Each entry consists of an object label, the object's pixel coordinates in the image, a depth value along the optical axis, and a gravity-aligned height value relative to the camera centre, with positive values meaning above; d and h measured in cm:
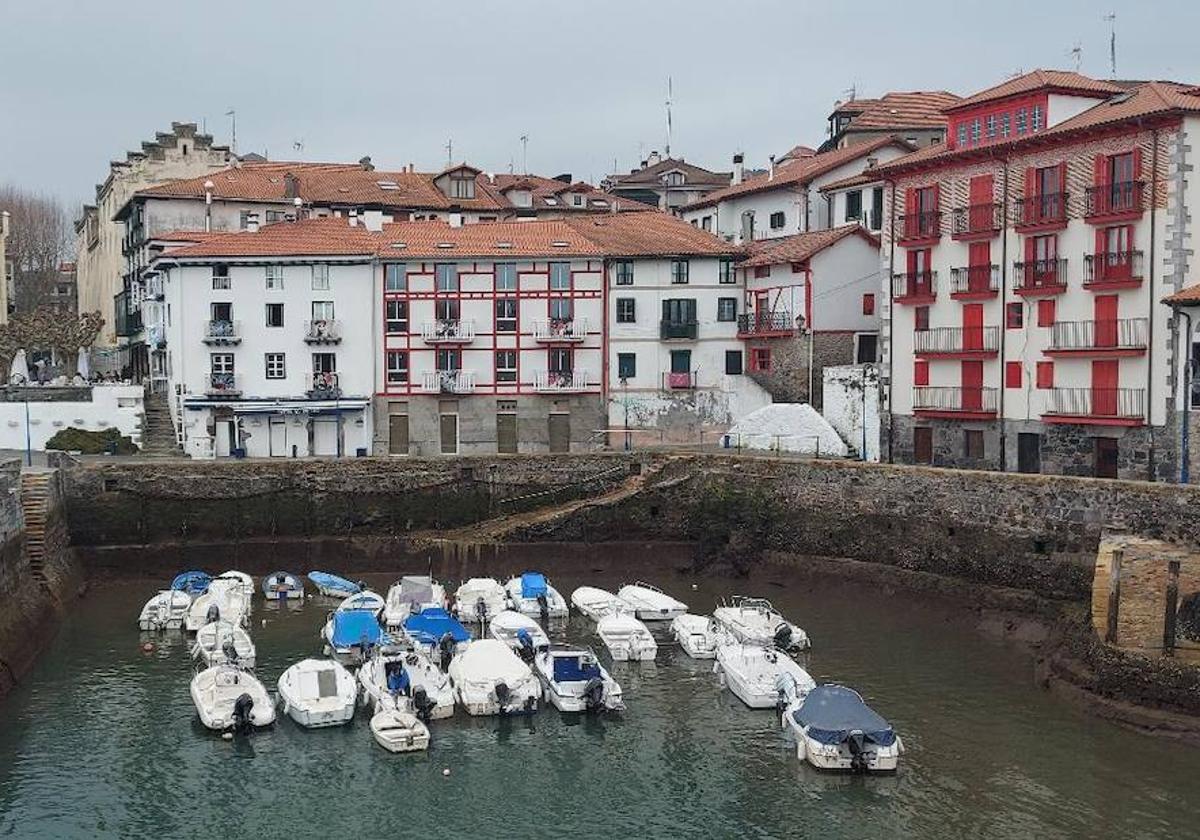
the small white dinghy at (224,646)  3869 -816
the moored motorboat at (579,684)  3528 -843
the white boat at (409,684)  3469 -839
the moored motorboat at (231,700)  3366 -848
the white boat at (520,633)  4023 -815
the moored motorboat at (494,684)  3509 -840
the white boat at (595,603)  4588 -815
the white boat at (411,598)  4362 -782
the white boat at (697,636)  4128 -838
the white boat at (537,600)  4634 -807
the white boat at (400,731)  3228 -888
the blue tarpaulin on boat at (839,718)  3084 -826
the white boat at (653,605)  4597 -821
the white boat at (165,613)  4409 -804
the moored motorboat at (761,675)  3556 -843
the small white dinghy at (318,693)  3394 -842
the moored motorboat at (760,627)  4084 -810
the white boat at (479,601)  4550 -801
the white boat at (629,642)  4091 -842
